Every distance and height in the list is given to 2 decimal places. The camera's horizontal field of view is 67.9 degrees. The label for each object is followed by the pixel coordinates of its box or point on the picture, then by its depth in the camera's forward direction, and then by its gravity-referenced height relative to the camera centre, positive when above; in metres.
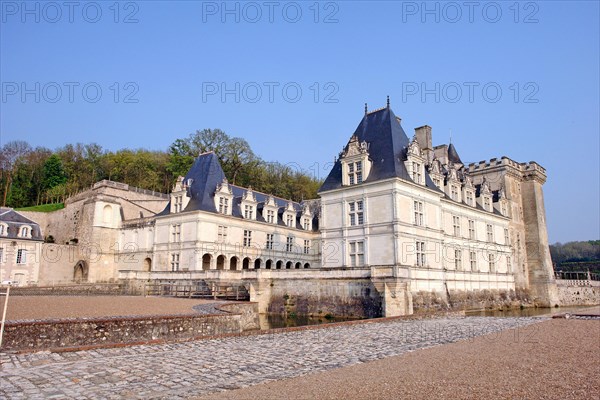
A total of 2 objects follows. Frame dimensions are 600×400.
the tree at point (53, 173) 67.44 +16.56
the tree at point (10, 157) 67.75 +19.46
